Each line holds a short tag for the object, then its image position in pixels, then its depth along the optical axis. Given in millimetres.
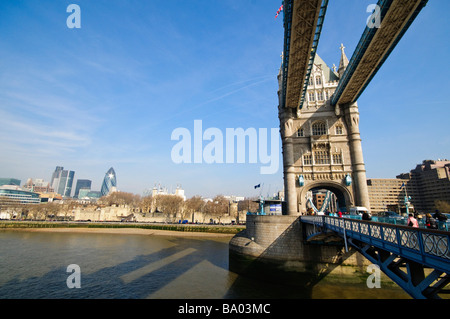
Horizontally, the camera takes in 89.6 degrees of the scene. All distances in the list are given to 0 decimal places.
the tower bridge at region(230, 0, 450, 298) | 8961
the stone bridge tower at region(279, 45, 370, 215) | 30547
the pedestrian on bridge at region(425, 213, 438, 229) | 10562
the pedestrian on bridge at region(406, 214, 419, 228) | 10844
